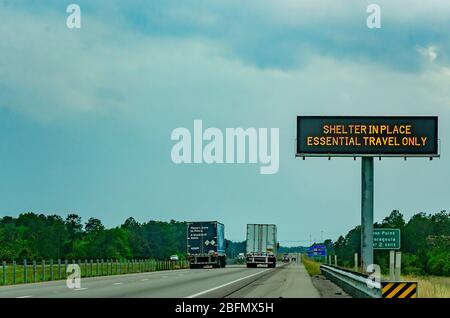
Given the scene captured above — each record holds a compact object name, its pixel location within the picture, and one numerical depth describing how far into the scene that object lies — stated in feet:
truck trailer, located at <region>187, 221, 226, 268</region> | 235.61
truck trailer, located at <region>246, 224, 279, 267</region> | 275.39
